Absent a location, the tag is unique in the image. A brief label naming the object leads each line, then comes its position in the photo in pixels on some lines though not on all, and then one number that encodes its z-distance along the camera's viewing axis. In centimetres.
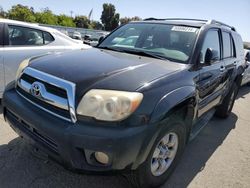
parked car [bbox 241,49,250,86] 622
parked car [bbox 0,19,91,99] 327
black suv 153
